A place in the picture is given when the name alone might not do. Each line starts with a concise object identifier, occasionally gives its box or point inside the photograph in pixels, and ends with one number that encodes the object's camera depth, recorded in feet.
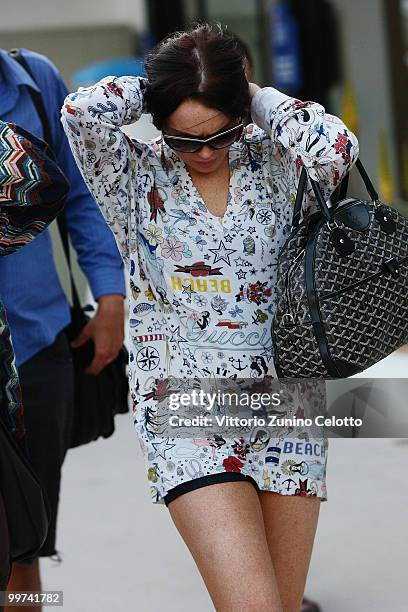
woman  19.22
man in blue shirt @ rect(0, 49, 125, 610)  22.85
